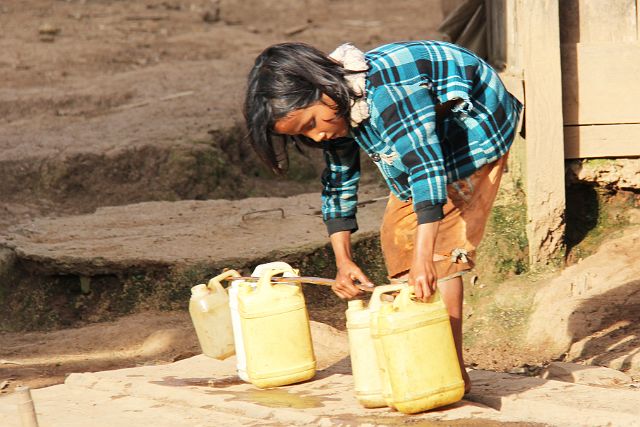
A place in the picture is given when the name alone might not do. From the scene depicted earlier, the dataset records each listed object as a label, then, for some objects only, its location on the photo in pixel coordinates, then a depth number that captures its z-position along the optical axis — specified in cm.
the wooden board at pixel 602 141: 1023
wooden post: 1001
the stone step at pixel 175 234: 1153
